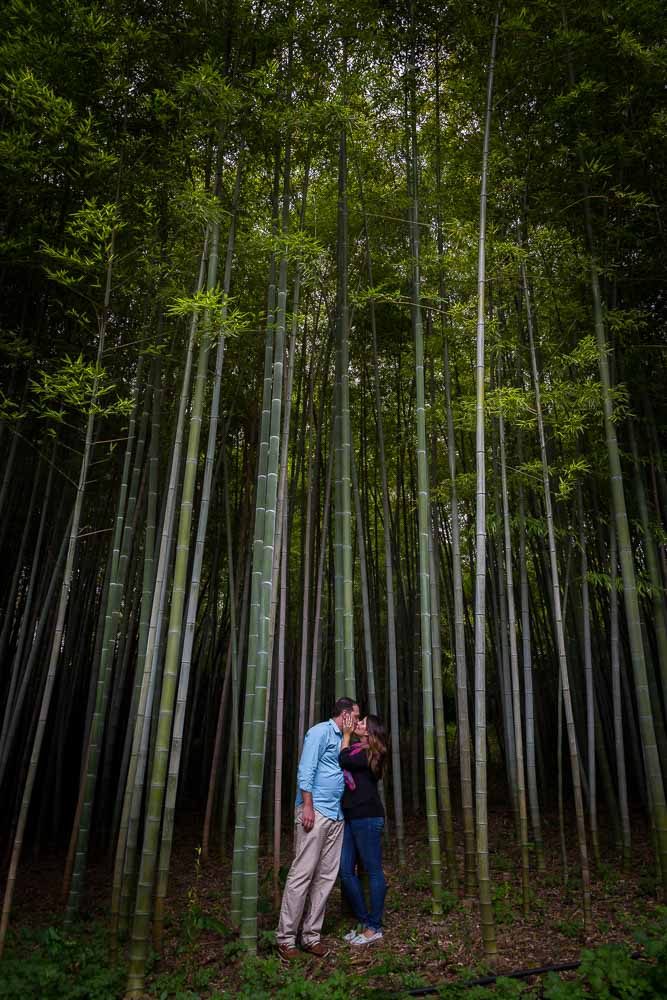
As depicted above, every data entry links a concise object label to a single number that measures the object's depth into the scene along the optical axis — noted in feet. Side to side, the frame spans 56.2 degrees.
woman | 9.36
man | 8.86
